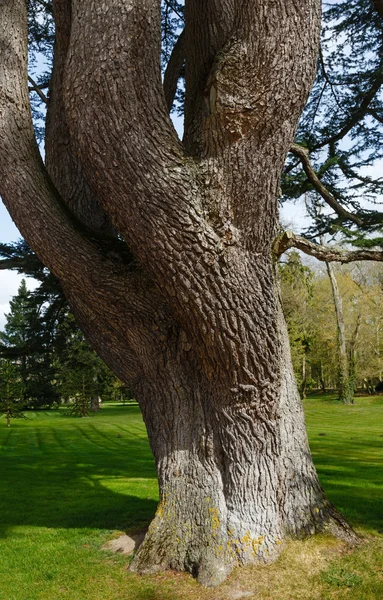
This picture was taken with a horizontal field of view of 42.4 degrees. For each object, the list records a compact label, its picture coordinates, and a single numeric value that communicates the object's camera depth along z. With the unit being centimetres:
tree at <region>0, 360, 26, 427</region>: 1866
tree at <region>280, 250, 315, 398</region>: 2391
